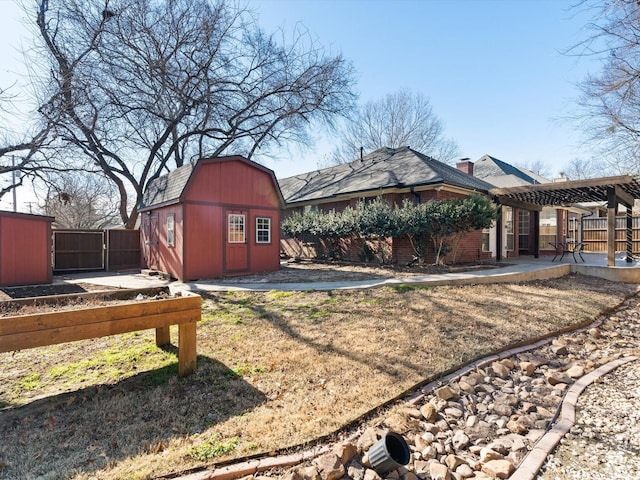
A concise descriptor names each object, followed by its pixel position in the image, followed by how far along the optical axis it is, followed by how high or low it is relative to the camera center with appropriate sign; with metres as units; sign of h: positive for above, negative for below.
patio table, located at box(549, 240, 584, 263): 12.92 -0.54
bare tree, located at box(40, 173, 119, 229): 24.86 +2.22
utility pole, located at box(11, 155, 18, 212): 11.70 +2.46
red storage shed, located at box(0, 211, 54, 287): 9.11 -0.40
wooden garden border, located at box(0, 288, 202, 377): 2.71 -0.79
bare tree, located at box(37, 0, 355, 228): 12.99 +7.38
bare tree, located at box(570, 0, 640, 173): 7.76 +4.49
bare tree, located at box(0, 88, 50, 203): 9.04 +2.81
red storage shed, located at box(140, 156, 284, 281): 9.51 +0.48
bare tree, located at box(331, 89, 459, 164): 28.23 +9.37
